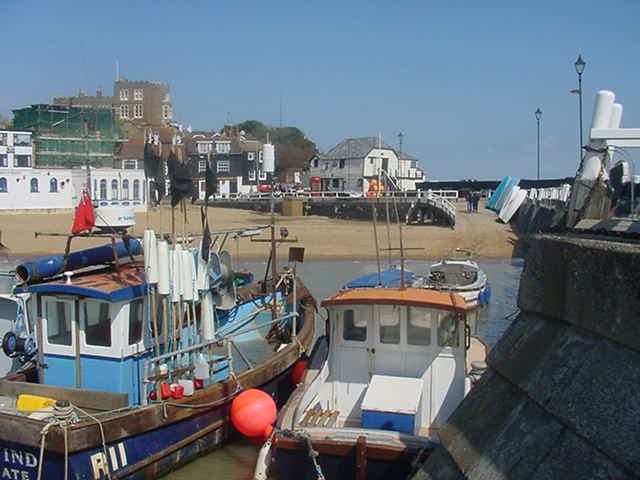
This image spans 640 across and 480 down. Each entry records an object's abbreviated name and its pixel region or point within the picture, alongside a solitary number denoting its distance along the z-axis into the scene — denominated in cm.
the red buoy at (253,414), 1097
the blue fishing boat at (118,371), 903
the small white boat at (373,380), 881
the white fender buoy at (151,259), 1046
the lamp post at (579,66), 2589
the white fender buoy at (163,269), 1047
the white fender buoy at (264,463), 1013
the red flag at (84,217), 1096
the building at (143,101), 12962
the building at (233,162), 8450
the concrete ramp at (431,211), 5147
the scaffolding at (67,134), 6800
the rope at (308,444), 832
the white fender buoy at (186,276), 1099
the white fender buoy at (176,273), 1088
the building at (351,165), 7994
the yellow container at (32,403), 974
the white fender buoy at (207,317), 1193
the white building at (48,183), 5600
